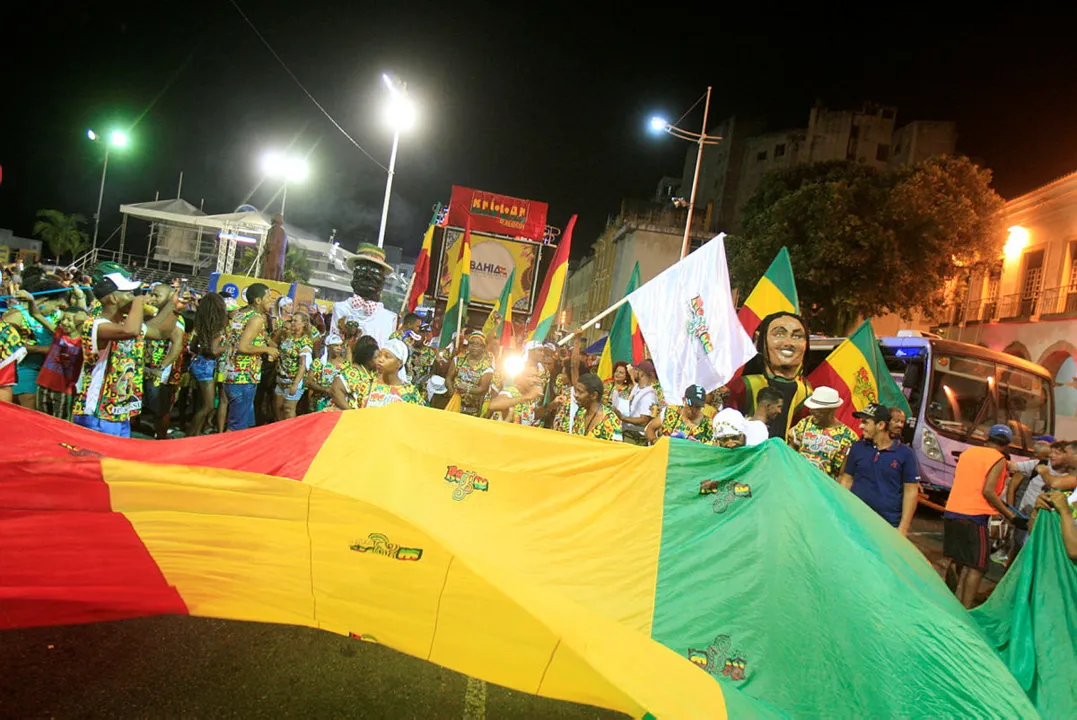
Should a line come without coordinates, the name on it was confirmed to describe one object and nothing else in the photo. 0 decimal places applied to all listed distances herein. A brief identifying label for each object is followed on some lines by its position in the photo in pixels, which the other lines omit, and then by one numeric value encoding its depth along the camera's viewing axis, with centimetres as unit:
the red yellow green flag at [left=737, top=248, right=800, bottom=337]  750
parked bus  1285
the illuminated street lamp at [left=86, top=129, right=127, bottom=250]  2852
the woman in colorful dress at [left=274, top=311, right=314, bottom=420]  895
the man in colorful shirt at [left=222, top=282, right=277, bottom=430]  803
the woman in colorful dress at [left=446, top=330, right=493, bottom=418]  877
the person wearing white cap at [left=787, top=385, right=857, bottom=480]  594
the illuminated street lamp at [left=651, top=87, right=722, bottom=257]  2724
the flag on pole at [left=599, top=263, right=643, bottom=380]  1007
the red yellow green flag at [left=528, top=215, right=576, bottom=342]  959
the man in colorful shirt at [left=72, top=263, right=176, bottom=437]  539
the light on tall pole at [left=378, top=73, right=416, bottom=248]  2144
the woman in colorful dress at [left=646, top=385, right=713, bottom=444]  641
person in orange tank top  651
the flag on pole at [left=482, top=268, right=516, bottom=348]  1161
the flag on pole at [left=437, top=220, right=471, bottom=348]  1110
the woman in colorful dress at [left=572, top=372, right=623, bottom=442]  686
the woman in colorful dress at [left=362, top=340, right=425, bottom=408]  574
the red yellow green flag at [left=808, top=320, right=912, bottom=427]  774
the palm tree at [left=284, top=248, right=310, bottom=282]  4951
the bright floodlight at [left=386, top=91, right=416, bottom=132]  2156
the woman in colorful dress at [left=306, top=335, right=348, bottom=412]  852
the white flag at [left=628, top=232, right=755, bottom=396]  648
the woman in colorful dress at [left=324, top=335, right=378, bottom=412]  592
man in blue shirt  578
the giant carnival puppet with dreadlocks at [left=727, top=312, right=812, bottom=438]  661
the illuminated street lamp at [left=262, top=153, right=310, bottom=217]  3316
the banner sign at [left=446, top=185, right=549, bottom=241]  2448
